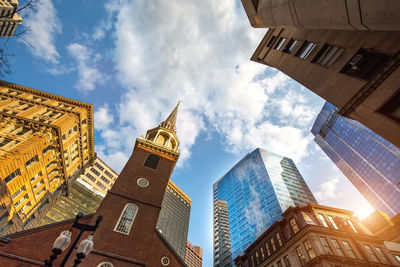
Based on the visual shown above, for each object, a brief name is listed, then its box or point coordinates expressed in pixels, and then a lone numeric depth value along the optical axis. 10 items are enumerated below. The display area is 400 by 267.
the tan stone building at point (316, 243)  23.00
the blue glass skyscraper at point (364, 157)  95.69
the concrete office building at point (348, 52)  6.95
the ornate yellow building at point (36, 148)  29.20
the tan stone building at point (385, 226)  38.50
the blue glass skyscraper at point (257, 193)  82.25
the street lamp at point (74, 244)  6.02
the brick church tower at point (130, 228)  13.85
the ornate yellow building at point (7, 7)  60.00
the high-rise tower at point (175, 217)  91.37
